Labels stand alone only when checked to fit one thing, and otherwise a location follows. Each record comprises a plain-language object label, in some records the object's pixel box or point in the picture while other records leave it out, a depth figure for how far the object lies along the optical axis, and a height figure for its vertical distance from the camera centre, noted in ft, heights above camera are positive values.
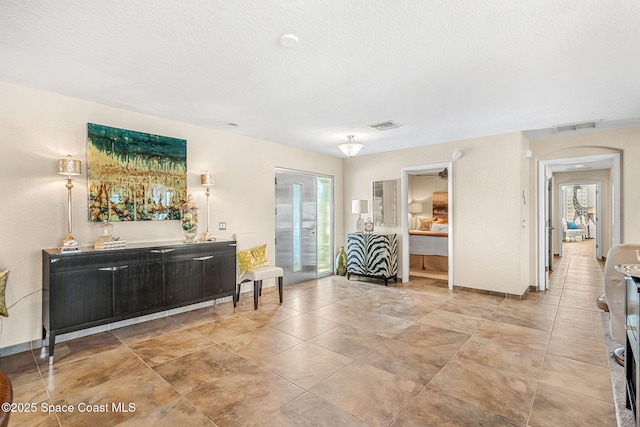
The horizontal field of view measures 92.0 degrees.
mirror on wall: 20.13 +0.72
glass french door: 18.52 -0.64
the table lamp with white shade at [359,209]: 20.90 +0.37
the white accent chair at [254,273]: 14.08 -2.66
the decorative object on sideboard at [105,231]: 11.25 -0.51
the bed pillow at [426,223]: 27.43 -0.82
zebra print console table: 19.02 -2.58
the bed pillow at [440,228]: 25.76 -1.20
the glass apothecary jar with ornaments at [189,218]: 13.29 -0.08
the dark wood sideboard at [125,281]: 9.46 -2.31
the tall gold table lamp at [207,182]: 13.96 +1.54
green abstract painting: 11.37 +1.68
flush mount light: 14.93 +3.25
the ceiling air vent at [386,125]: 13.91 +4.11
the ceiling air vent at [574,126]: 14.19 +4.08
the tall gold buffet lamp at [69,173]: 10.11 +1.46
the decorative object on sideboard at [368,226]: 20.57 -0.77
